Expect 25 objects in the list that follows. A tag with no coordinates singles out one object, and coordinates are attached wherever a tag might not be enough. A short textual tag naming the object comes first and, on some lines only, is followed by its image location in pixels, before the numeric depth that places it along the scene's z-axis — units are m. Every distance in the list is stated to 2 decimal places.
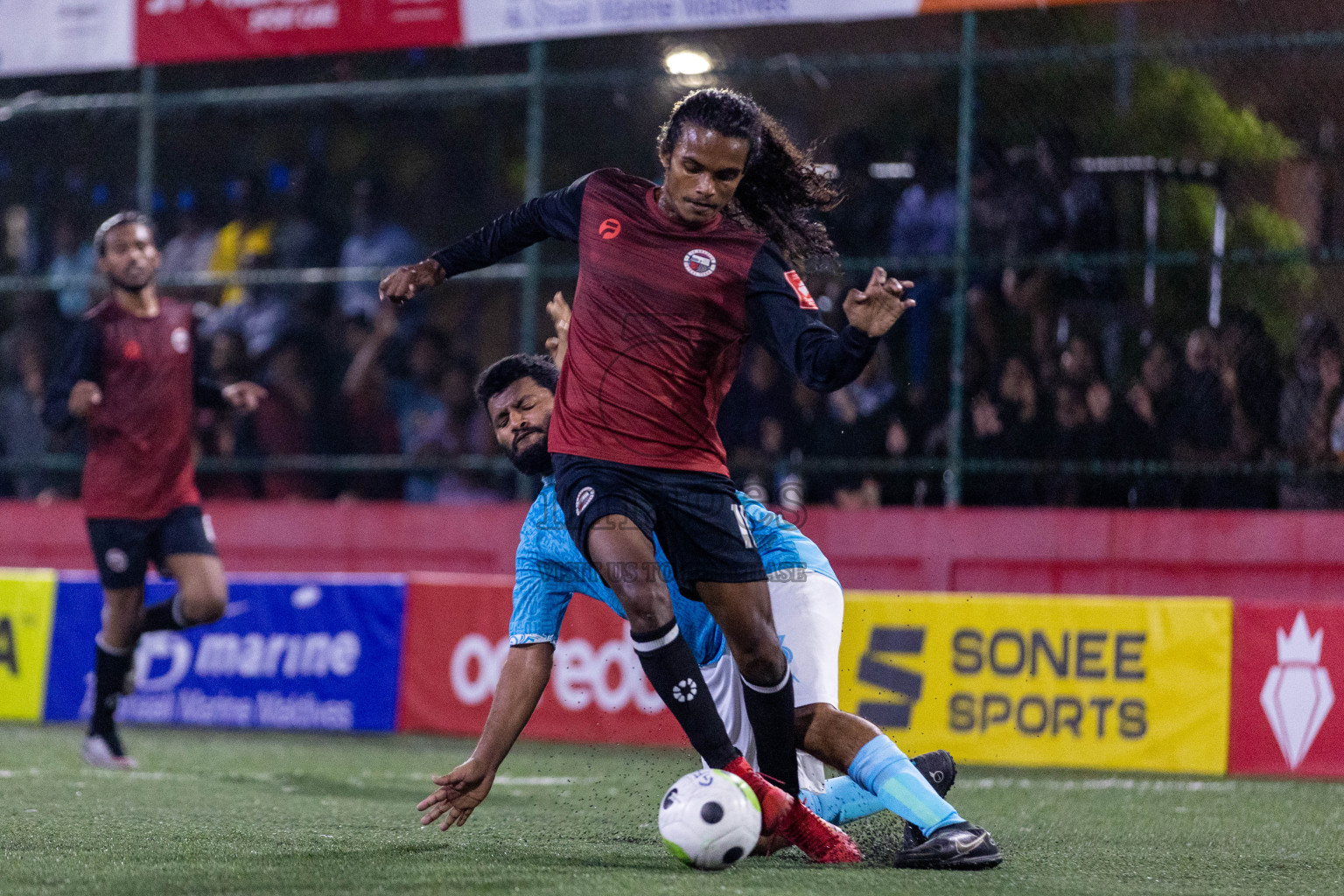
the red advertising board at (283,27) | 21.80
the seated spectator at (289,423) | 23.03
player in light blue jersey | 9.06
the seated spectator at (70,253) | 25.42
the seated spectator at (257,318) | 23.84
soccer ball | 8.45
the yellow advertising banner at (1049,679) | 16.30
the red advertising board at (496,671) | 18.25
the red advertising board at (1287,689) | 15.80
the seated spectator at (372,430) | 22.72
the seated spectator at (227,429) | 23.19
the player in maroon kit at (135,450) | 15.74
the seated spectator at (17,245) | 25.94
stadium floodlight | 20.94
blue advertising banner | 19.56
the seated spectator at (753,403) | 19.97
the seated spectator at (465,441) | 22.19
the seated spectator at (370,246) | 23.53
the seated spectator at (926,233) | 19.78
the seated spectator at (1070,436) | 18.41
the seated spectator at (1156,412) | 18.06
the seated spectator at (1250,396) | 17.73
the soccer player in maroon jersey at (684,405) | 8.87
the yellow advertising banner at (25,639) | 20.42
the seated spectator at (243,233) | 24.75
